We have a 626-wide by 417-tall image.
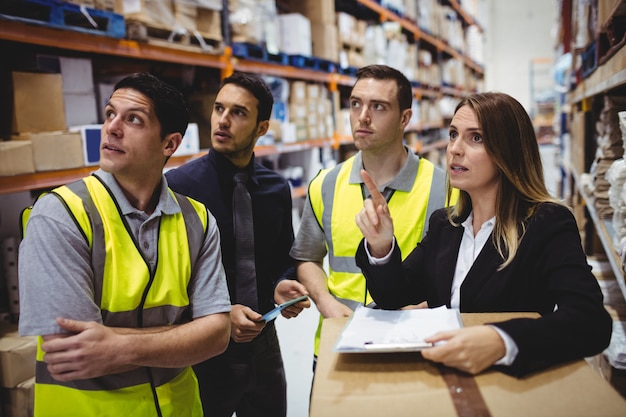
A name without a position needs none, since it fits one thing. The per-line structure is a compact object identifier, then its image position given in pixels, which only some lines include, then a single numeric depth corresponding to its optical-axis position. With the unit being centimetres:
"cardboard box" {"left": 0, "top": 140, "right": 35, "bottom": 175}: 223
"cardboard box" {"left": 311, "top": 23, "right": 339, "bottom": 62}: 531
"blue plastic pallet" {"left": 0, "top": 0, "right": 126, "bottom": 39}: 240
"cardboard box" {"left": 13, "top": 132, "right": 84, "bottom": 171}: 241
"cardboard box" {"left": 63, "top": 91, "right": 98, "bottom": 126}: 288
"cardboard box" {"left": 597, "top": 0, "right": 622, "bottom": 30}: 196
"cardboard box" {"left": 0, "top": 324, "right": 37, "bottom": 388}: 219
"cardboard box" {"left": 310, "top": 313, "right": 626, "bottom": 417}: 99
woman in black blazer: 136
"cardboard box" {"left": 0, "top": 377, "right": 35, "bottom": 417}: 222
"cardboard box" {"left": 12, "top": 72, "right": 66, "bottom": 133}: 243
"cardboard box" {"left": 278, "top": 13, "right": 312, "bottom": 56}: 471
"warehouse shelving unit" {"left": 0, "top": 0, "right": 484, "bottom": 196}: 233
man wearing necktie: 216
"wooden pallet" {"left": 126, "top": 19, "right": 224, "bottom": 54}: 292
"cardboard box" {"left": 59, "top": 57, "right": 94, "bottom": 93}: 287
